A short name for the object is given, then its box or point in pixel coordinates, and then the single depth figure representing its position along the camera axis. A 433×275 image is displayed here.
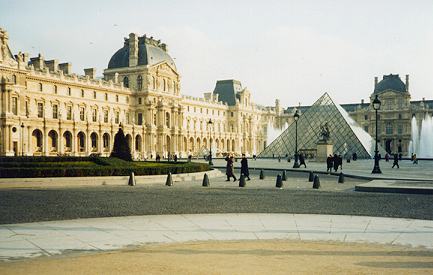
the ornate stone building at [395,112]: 100.38
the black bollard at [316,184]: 19.19
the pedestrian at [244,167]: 22.94
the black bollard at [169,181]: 20.84
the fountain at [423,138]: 85.04
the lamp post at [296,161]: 36.81
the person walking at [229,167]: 22.95
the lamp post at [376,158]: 27.57
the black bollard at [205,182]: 20.14
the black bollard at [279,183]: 19.23
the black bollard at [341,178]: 22.64
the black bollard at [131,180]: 21.16
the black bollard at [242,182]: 19.83
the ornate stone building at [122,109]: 55.97
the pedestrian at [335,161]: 29.50
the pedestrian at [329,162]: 30.14
